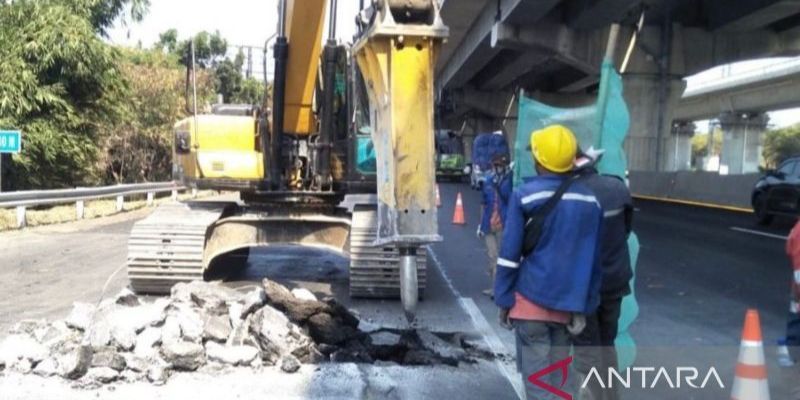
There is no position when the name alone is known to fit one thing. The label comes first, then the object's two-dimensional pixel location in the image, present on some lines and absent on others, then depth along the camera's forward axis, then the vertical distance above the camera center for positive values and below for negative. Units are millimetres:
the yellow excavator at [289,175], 9266 -283
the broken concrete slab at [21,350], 6148 -1556
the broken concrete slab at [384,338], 7059 -1624
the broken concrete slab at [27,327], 6882 -1541
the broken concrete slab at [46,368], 5965 -1624
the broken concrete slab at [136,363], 6074 -1605
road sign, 17406 +116
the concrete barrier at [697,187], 25000 -893
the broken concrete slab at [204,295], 7388 -1346
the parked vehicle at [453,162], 46656 -354
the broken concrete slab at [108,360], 6031 -1571
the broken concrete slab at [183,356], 6203 -1569
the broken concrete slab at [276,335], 6484 -1485
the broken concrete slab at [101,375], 5883 -1641
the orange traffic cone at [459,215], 19469 -1423
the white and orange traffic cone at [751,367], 4773 -1206
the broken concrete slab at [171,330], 6418 -1436
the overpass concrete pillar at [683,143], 85450 +1967
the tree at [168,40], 49562 +6858
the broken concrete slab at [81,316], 6812 -1429
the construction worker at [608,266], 4742 -633
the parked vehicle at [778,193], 17828 -679
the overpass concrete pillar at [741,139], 68812 +2032
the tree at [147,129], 31844 +801
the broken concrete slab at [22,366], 6039 -1631
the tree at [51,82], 21734 +1814
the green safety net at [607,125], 5660 +240
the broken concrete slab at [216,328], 6629 -1460
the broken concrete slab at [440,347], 6777 -1644
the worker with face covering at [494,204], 7828 -515
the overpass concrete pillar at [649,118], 30875 +1617
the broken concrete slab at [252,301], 7012 -1320
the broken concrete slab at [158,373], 5919 -1646
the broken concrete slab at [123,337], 6344 -1472
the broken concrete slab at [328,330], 6891 -1513
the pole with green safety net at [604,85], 5578 +513
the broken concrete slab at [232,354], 6336 -1584
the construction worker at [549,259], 4262 -534
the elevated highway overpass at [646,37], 25672 +4391
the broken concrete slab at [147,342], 6297 -1508
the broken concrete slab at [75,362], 5883 -1562
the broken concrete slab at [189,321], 6504 -1404
